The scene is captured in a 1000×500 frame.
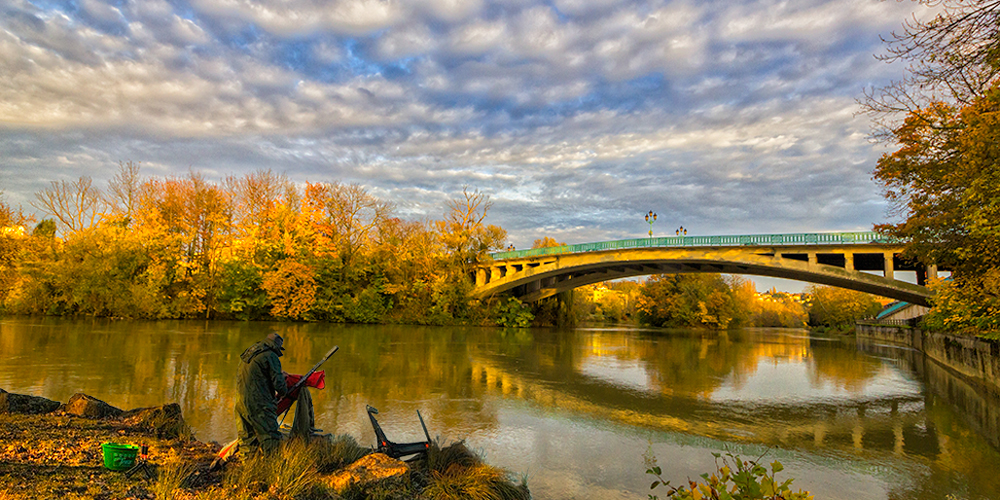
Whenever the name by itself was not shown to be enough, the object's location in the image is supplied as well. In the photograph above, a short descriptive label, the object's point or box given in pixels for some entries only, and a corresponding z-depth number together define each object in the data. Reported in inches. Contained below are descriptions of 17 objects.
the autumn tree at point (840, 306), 2416.3
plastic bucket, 161.0
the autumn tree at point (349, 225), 1545.3
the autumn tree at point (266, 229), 1406.3
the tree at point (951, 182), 356.5
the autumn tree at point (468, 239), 1657.2
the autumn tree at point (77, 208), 1379.2
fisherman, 177.9
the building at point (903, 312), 1338.1
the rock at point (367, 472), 161.2
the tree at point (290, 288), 1392.7
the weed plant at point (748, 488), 86.7
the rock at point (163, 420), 232.7
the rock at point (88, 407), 245.4
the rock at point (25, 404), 240.1
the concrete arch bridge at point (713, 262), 1058.7
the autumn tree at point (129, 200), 1403.8
